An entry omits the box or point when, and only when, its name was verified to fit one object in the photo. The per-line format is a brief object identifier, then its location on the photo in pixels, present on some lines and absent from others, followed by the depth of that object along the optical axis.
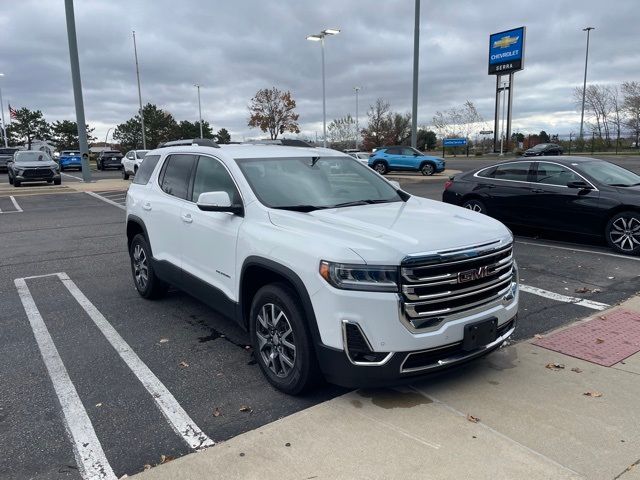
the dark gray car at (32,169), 23.49
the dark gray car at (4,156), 38.75
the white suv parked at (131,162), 29.09
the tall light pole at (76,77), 22.20
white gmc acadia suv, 3.27
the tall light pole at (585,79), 55.50
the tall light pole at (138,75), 47.65
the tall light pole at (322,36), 30.65
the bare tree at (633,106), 55.97
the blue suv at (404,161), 28.17
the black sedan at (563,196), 8.29
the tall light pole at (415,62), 20.80
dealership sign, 45.84
